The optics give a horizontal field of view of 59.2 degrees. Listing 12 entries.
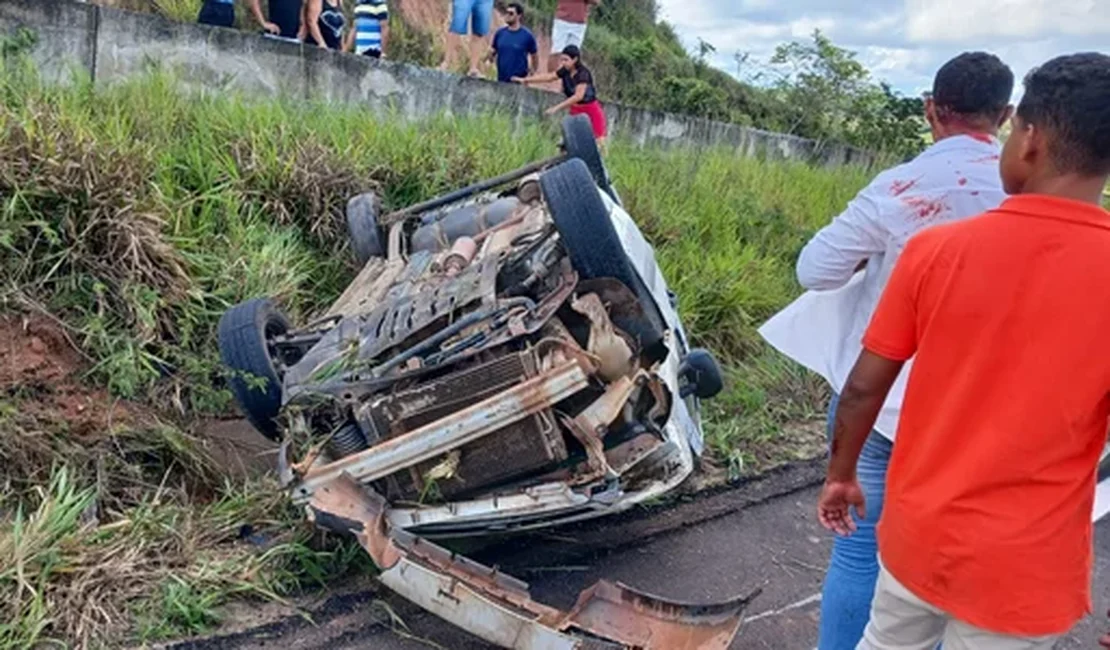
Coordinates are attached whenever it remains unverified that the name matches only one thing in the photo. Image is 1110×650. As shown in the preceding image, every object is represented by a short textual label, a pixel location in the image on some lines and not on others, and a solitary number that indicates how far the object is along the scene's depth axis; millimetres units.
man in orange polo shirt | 1691
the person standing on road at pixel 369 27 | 8242
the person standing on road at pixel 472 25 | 9094
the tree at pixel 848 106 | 13375
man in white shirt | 2350
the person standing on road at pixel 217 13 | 7223
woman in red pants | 8484
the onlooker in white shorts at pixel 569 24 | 9586
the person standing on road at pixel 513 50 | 9203
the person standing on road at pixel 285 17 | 7668
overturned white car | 2994
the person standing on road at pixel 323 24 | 7875
